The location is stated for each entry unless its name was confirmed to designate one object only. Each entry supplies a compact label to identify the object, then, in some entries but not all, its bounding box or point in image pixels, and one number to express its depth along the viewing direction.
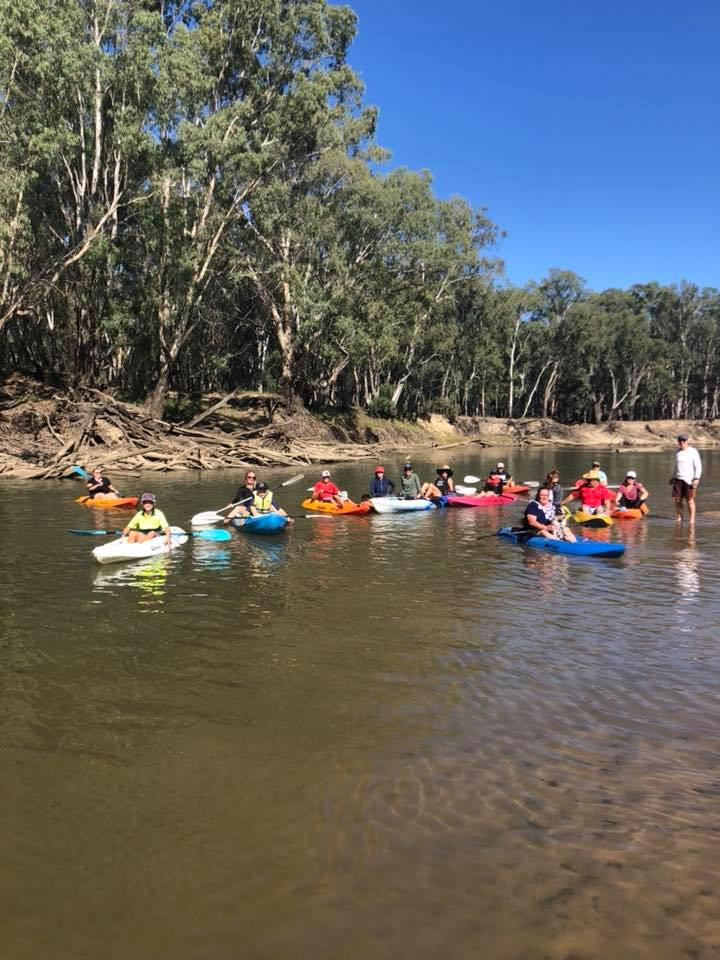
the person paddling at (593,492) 19.52
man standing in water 18.06
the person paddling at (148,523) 14.73
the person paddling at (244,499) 17.83
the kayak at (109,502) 21.37
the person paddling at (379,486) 22.00
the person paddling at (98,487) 21.97
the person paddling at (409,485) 22.16
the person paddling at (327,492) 21.12
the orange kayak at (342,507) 20.52
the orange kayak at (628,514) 19.45
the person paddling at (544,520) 15.41
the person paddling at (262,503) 17.95
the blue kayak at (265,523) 17.03
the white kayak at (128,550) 13.22
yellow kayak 18.11
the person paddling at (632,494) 20.08
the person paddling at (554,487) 17.30
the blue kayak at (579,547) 13.89
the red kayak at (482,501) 22.64
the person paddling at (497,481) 24.16
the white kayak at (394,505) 20.83
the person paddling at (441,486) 22.70
